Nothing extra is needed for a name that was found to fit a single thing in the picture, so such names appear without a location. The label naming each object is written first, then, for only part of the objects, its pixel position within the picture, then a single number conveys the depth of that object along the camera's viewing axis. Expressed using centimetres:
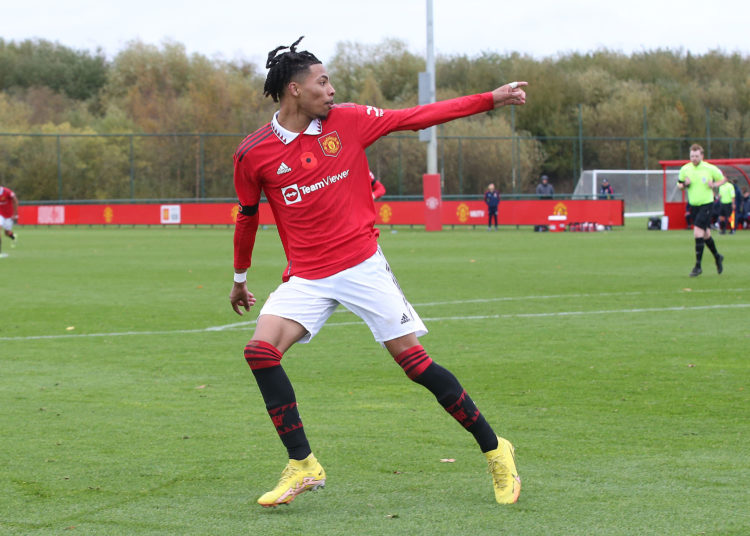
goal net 6203
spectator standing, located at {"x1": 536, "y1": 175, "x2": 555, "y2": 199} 4403
